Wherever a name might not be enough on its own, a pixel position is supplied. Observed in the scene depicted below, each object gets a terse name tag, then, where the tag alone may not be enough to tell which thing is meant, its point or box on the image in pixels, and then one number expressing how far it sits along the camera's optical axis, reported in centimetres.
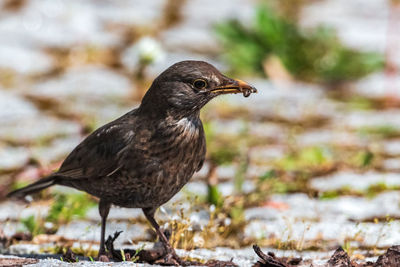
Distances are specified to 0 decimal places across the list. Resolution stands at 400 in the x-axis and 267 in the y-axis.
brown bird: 778
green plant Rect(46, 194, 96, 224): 952
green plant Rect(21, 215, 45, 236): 913
